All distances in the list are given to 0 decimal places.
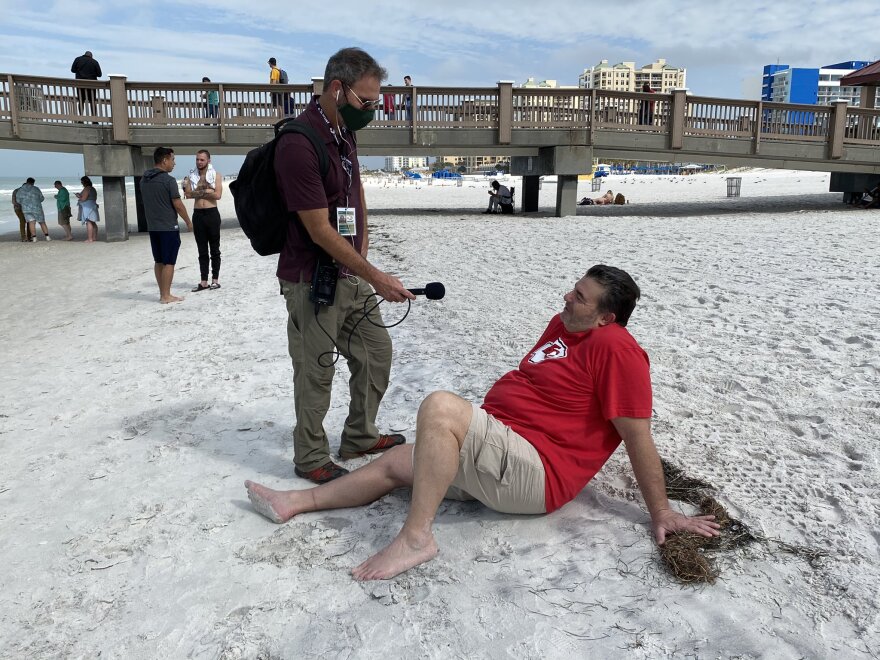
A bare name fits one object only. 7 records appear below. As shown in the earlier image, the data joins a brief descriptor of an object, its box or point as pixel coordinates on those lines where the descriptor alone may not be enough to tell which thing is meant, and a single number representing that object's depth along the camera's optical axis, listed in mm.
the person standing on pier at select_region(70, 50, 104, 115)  15383
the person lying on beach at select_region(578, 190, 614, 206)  22383
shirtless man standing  8469
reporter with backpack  3053
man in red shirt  2713
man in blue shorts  7926
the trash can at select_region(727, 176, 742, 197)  26562
